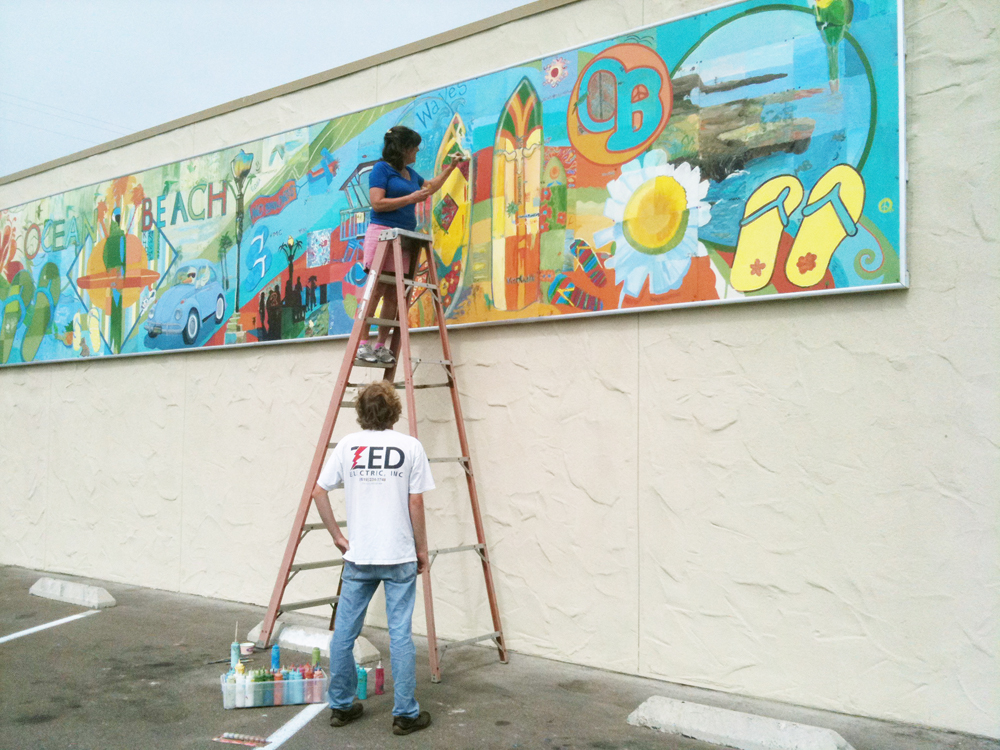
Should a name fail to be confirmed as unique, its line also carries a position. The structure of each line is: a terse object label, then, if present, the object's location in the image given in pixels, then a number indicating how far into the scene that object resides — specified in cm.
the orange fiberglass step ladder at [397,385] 532
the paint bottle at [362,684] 466
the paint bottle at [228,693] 454
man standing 420
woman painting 556
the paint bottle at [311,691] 465
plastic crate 454
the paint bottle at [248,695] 454
